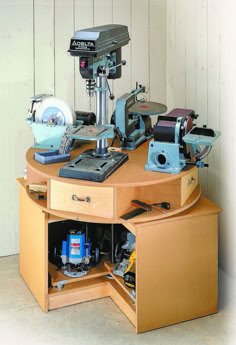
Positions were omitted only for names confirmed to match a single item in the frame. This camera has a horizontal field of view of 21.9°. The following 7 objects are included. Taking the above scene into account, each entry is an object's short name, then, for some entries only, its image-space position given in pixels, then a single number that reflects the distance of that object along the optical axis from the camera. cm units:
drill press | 286
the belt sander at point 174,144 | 295
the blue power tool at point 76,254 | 338
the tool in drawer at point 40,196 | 319
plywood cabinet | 291
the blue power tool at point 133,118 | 320
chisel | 294
